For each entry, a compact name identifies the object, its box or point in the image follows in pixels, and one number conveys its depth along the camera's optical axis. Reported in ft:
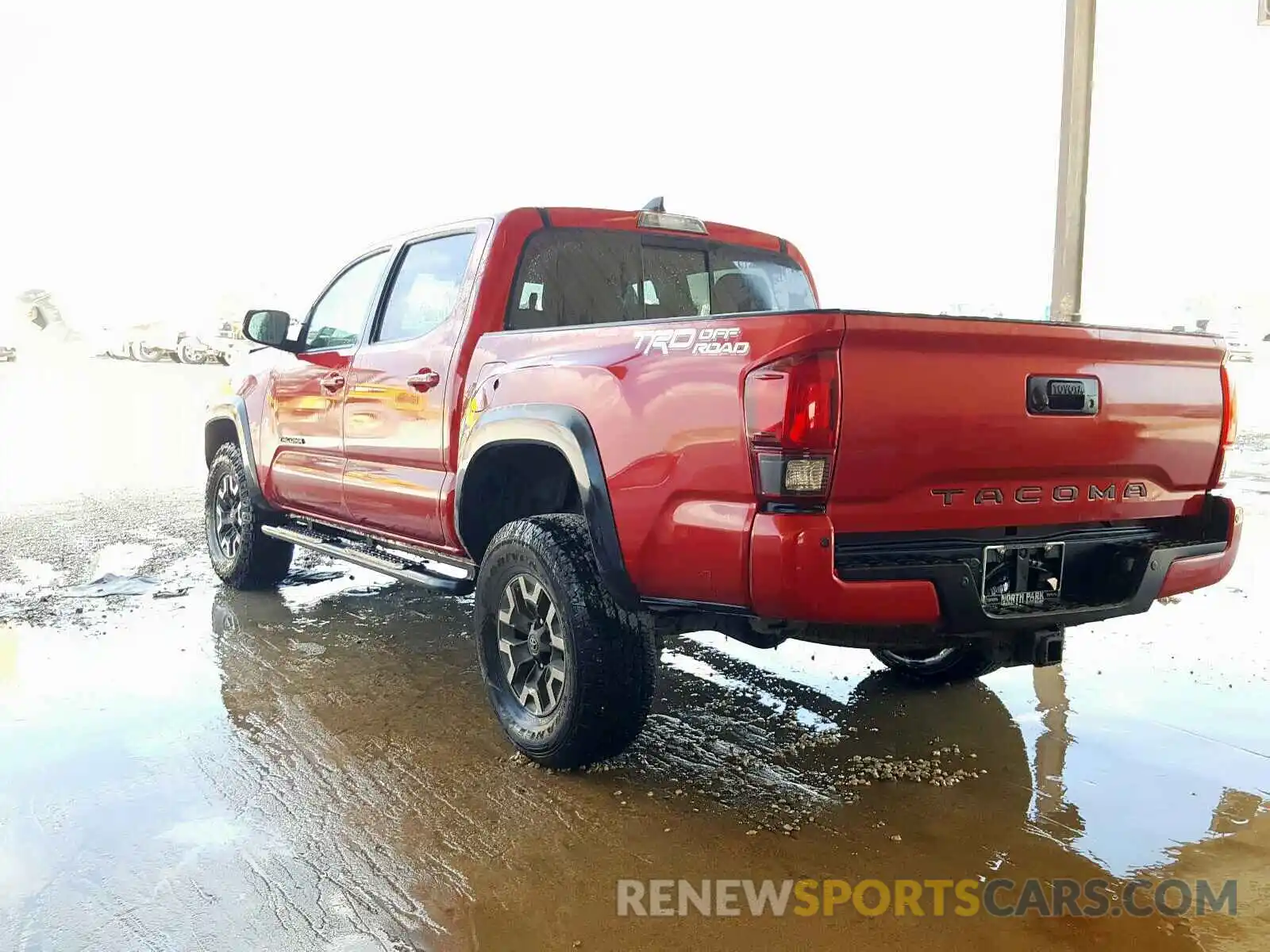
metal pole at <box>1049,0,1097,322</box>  27.96
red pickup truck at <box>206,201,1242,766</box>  8.32
